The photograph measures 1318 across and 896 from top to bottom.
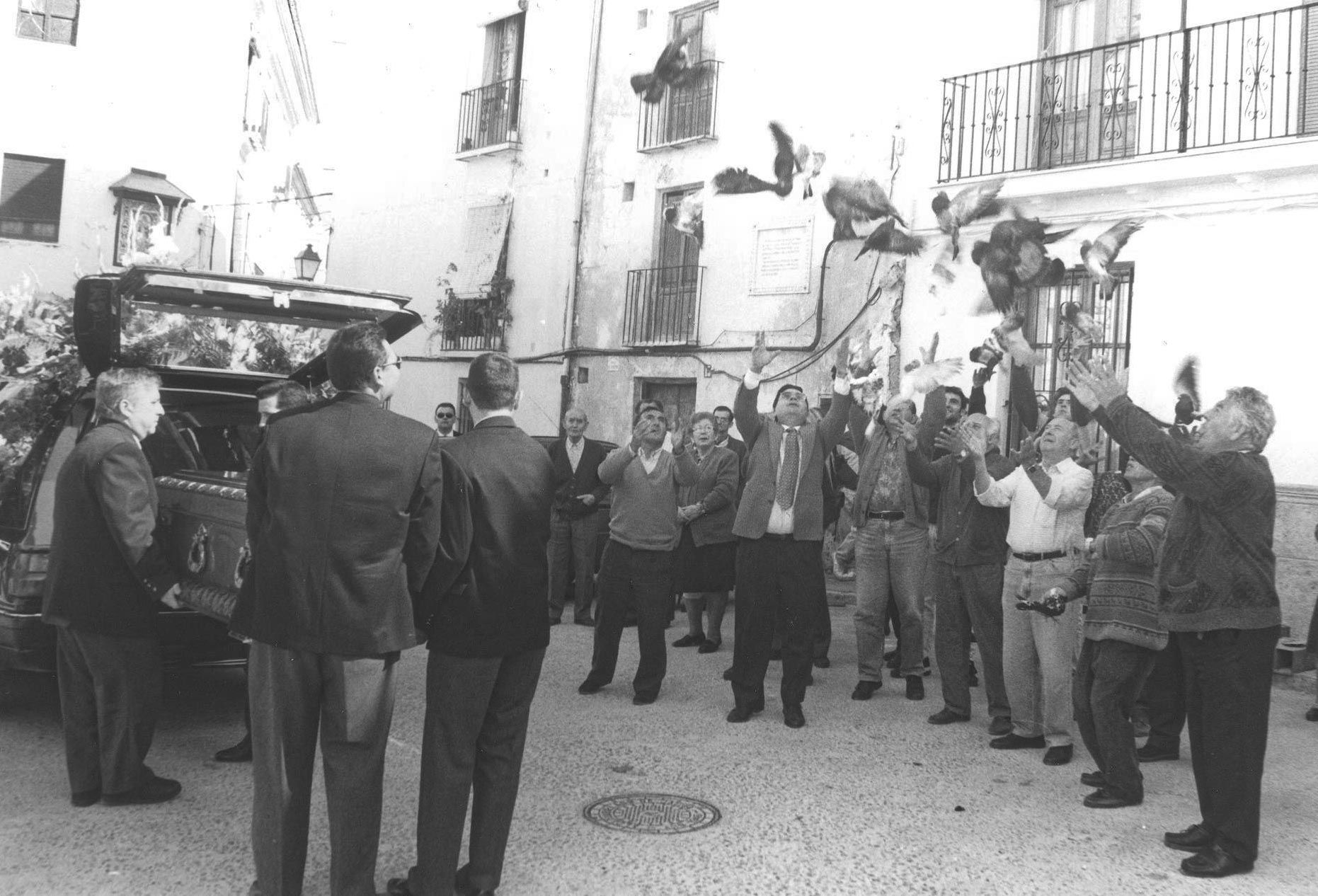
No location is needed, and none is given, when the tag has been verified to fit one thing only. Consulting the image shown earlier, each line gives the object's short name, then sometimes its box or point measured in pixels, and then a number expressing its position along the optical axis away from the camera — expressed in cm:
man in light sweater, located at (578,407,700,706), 739
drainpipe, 1839
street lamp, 1598
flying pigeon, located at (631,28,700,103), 1706
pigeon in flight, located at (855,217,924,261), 1366
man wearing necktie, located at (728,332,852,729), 689
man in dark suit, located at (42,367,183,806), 504
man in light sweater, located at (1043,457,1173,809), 538
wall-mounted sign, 1506
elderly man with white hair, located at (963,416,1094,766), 618
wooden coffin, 495
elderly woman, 908
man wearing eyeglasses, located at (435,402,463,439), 1272
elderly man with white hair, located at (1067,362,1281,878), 457
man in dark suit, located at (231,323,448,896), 379
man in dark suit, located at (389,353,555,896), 405
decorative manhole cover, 492
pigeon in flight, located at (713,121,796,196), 1547
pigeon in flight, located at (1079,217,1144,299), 1167
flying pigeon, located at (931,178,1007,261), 1271
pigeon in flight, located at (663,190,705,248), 1653
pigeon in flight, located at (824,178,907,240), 1417
